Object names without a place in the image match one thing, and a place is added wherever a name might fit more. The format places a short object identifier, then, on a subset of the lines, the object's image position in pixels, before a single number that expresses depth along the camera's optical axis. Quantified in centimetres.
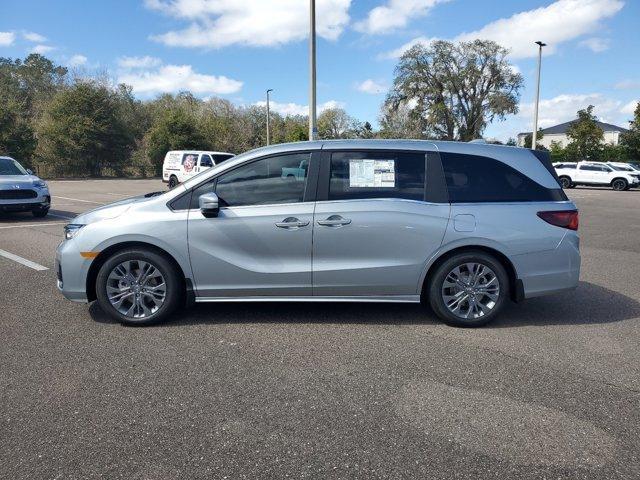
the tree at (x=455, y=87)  5038
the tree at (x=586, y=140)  4563
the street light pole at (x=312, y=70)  1421
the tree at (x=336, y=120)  7300
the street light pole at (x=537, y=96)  3203
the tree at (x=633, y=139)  4098
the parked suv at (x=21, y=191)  1213
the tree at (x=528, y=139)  5177
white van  2725
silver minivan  470
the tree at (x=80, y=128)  3941
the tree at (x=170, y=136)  4381
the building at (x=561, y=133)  7641
